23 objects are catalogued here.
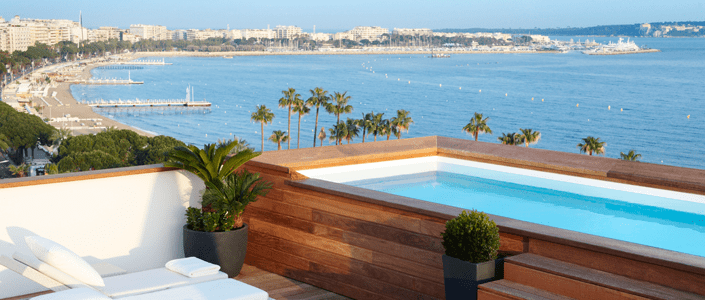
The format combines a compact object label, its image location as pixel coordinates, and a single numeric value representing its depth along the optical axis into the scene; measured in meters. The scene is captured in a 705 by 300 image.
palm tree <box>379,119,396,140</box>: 43.59
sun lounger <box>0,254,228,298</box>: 3.46
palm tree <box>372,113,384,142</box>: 43.84
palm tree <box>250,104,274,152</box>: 50.25
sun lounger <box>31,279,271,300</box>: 3.43
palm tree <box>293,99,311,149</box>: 48.91
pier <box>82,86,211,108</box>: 79.94
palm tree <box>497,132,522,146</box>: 38.09
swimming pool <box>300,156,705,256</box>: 5.33
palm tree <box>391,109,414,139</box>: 42.25
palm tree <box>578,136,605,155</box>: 35.19
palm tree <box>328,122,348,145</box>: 44.62
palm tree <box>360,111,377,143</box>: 44.12
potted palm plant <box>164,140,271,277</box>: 4.74
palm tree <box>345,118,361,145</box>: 45.16
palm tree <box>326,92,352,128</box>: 45.84
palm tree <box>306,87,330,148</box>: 48.73
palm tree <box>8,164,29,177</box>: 43.77
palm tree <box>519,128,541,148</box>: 36.94
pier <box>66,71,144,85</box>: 106.11
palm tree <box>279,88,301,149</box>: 47.88
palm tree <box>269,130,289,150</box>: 47.28
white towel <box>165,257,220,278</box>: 3.91
